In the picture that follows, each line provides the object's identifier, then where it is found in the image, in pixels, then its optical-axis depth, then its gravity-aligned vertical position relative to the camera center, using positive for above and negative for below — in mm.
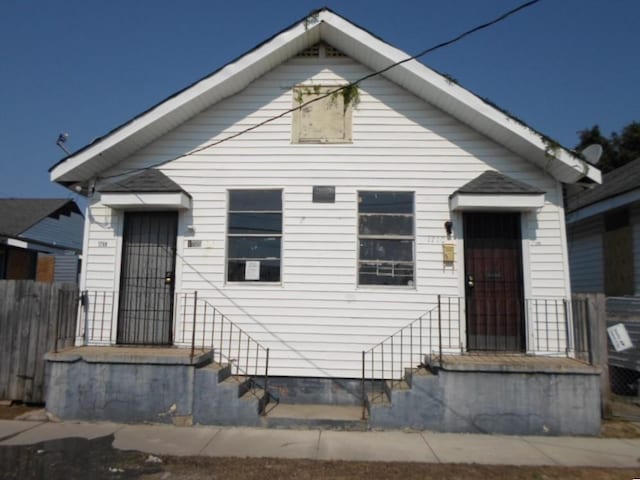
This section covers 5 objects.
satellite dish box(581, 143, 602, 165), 8000 +2575
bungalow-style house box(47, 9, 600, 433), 7023 +1091
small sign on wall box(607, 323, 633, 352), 6969 -700
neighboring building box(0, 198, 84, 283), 15528 +1930
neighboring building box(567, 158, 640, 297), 9148 +1337
